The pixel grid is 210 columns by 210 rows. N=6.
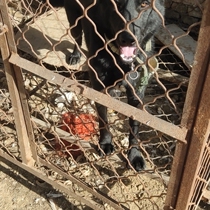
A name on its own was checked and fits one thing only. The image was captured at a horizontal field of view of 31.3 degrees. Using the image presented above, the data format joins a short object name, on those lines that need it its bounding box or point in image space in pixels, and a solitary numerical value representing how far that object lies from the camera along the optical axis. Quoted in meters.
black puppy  1.57
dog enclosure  1.17
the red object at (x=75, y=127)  2.21
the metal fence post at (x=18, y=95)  1.48
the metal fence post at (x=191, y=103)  0.99
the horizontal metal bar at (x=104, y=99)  1.22
